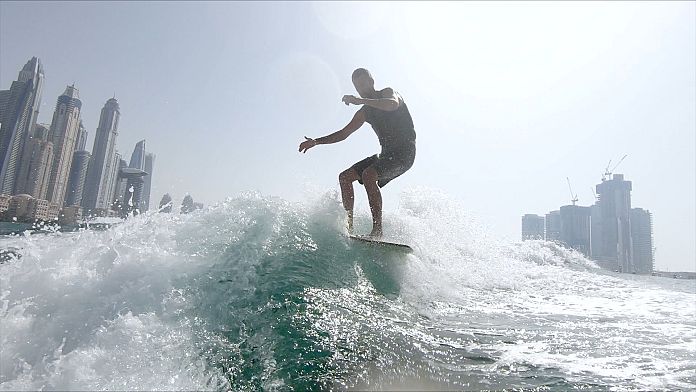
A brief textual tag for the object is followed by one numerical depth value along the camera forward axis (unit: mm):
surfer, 5316
